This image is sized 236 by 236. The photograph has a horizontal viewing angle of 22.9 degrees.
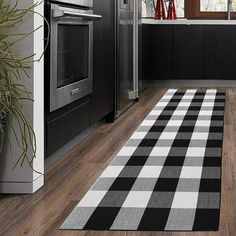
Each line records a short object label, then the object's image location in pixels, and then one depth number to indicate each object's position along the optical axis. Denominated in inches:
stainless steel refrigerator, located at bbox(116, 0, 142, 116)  166.9
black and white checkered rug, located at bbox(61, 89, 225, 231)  75.1
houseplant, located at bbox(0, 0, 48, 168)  80.2
